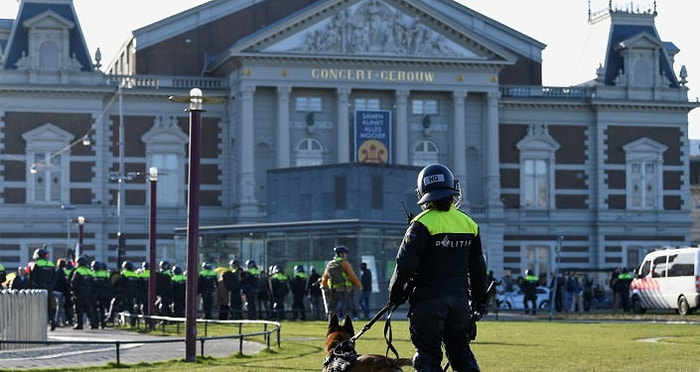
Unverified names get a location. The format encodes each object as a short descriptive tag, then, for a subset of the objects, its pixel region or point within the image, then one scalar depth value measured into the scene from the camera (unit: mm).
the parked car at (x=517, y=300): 59250
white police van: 45906
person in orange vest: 31472
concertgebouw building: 67688
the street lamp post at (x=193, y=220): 21578
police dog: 11633
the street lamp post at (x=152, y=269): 32969
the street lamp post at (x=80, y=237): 56328
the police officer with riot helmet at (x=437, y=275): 11812
